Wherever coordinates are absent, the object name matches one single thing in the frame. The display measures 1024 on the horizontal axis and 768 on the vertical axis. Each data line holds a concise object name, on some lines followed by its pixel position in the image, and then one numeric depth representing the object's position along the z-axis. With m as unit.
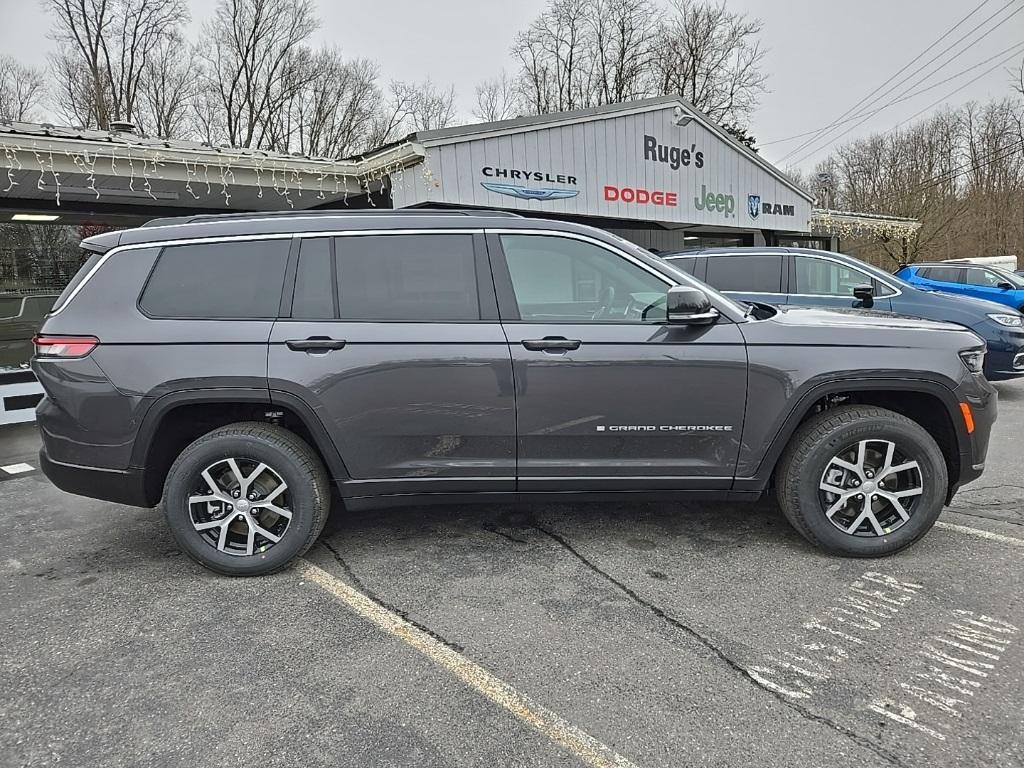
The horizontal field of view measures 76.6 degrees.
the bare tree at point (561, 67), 33.28
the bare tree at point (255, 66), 28.75
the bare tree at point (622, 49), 32.50
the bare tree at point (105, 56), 24.84
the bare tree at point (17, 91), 24.50
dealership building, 7.91
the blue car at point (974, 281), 13.23
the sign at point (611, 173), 10.05
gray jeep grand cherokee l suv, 3.23
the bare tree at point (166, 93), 26.64
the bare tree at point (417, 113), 33.47
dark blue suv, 7.74
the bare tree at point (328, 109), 30.41
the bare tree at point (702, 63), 31.70
